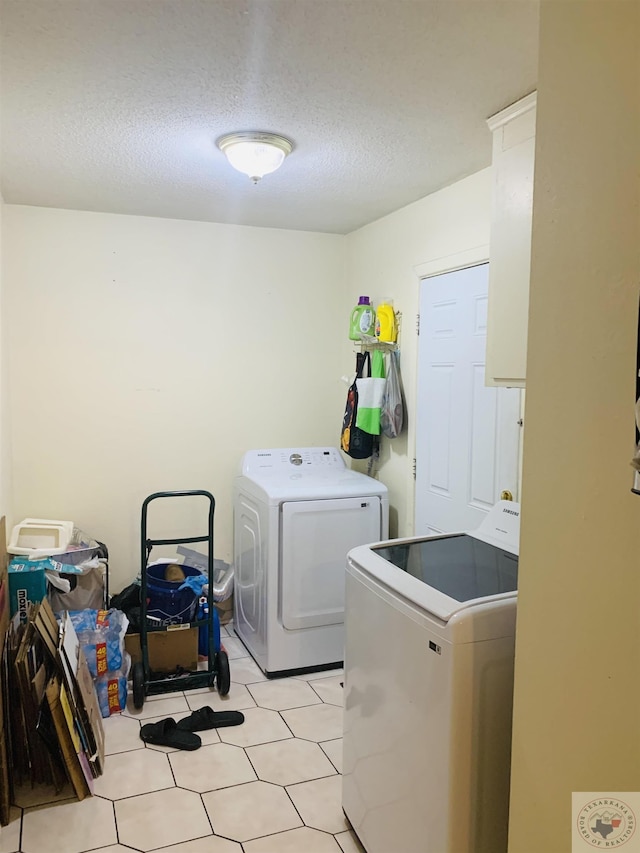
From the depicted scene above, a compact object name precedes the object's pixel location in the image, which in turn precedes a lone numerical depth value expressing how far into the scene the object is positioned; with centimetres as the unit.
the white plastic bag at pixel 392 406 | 331
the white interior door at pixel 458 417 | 265
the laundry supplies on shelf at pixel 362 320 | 352
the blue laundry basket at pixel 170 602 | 306
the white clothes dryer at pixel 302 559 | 313
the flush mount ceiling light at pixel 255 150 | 230
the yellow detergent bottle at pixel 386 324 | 338
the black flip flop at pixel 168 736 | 259
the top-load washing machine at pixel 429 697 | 156
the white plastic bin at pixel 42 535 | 321
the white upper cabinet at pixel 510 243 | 191
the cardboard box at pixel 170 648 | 310
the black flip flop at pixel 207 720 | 271
